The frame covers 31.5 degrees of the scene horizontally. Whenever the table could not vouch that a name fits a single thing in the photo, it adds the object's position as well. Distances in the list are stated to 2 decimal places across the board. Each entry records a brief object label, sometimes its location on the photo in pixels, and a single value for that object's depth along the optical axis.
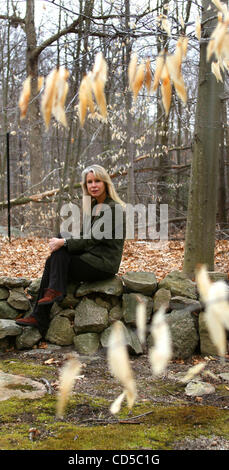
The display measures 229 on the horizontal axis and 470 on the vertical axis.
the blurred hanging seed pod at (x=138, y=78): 1.19
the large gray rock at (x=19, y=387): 2.54
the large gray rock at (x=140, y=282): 3.76
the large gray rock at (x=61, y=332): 3.68
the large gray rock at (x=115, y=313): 3.72
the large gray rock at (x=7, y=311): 3.89
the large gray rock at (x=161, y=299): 3.68
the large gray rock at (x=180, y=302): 3.58
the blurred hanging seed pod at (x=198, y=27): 1.45
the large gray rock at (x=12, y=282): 3.93
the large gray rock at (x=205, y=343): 3.46
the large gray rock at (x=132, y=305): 3.68
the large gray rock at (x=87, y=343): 3.53
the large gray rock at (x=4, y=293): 3.94
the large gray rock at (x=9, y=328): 3.59
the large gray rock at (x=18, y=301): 3.89
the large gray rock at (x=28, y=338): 3.63
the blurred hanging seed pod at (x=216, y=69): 1.61
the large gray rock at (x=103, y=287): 3.69
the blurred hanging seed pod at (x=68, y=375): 1.04
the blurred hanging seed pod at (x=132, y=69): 1.18
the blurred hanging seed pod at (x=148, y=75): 1.32
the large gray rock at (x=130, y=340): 3.41
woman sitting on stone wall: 3.46
